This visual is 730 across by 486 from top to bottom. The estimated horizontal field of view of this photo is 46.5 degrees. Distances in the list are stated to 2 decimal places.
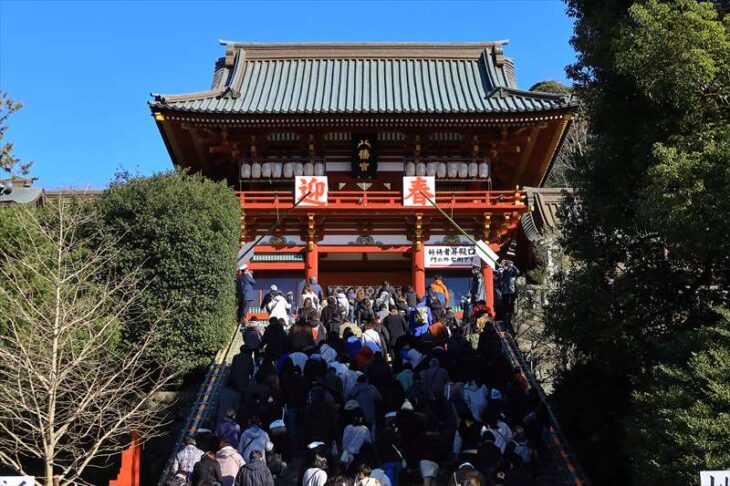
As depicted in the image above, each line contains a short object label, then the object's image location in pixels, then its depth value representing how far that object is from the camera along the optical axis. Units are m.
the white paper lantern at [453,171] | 26.62
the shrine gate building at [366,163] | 25.55
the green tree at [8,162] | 33.19
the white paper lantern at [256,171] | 26.39
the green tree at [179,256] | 17.42
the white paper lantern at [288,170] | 26.47
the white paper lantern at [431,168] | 26.61
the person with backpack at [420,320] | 17.64
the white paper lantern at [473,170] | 26.61
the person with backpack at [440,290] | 22.38
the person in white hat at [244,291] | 20.44
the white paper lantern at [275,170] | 26.47
